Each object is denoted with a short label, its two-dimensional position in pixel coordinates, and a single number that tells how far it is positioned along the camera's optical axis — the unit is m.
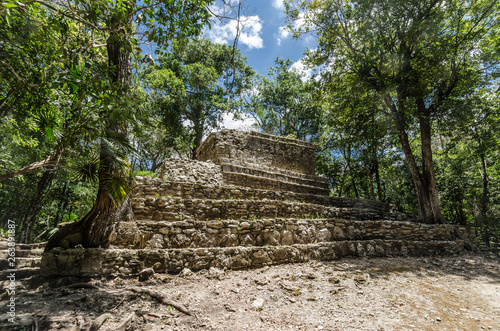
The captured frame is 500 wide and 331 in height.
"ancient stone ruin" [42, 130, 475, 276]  4.30
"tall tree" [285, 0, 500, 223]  8.19
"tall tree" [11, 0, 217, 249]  3.31
